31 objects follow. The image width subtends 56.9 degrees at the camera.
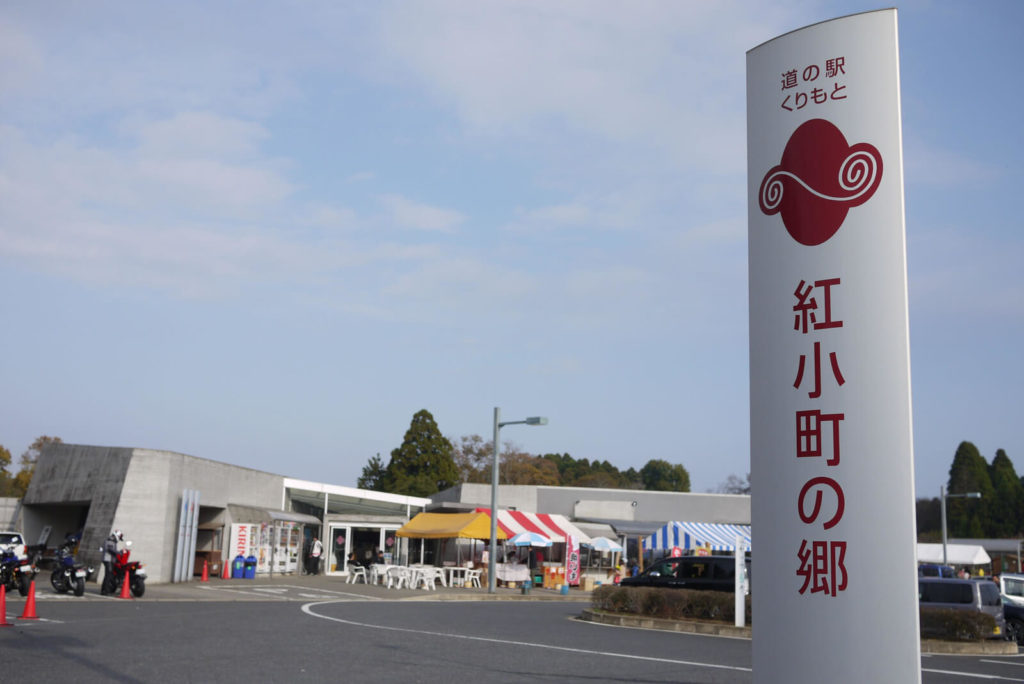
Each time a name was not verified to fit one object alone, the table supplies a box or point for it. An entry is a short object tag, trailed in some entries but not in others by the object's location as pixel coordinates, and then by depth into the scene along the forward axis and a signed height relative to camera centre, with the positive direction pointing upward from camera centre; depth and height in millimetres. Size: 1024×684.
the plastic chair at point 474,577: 38125 -2576
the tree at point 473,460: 85375 +4799
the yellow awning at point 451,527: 36469 -580
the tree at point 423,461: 77188 +4141
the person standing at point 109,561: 24281 -1523
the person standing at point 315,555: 39094 -1933
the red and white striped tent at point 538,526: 39531 -465
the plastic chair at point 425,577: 35188 -2419
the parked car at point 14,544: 23519 -1266
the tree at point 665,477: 122125 +5501
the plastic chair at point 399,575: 34466 -2350
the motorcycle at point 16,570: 21781 -1629
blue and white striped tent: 35250 -693
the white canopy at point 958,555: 51344 -1460
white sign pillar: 5465 +932
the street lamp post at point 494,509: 31780 +132
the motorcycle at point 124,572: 23344 -1810
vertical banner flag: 40000 -1851
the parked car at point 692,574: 23016 -1343
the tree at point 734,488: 106312 +3686
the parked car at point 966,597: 20797 -1506
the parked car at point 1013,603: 22625 -1759
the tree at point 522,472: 87438 +3984
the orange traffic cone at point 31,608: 16406 -1894
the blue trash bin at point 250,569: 35625 -2347
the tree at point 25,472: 82400 +2329
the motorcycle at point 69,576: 22797 -1816
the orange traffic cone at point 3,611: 14705 -1755
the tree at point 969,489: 91125 +3718
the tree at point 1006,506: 89375 +2186
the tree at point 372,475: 86438 +3162
